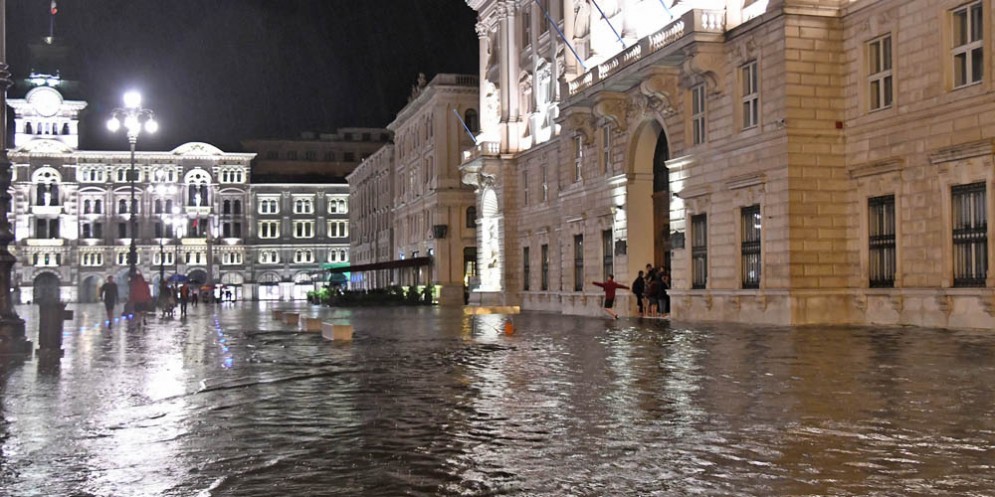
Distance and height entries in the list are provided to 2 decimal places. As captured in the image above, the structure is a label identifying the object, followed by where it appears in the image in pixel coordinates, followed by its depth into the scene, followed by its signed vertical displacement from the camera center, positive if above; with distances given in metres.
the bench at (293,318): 34.69 -1.13
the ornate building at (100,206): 130.00 +9.18
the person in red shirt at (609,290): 34.62 -0.34
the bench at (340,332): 24.38 -1.10
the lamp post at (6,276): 19.39 +0.15
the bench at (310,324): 30.44 -1.15
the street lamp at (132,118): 40.41 +6.21
